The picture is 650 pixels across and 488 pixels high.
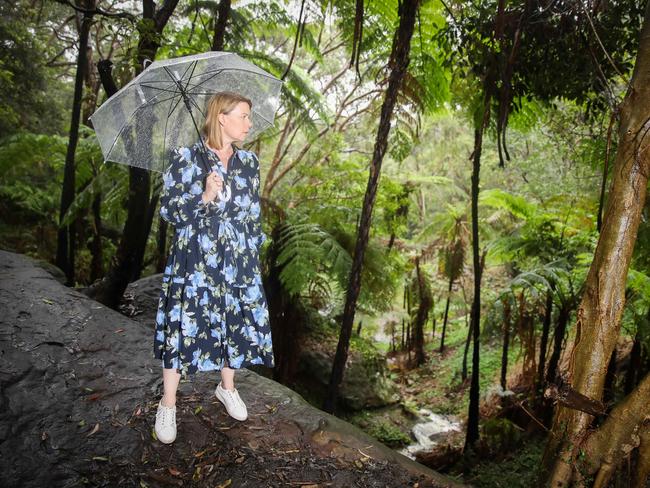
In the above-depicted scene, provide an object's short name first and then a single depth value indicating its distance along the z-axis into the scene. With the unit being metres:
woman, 2.15
